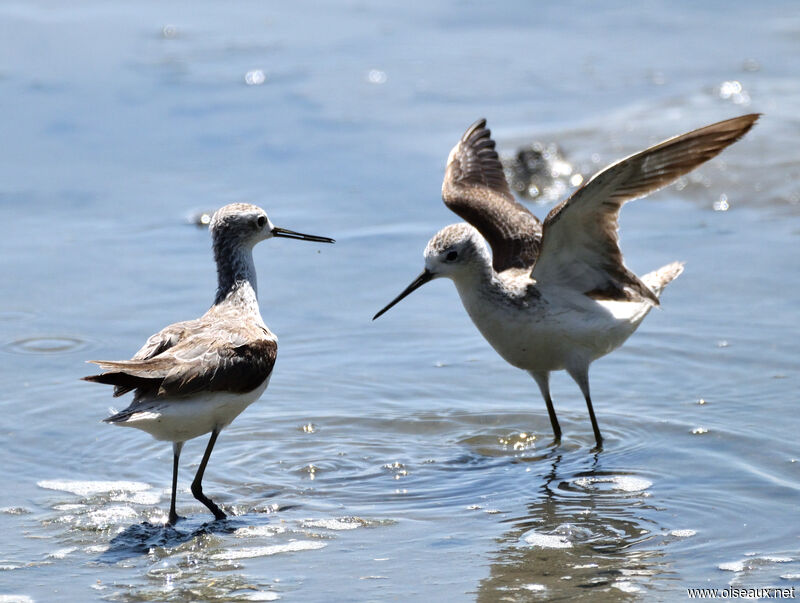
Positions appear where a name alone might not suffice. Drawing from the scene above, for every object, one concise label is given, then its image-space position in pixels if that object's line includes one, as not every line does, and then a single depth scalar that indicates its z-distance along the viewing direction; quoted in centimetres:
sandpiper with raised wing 1441
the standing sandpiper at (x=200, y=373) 1195
